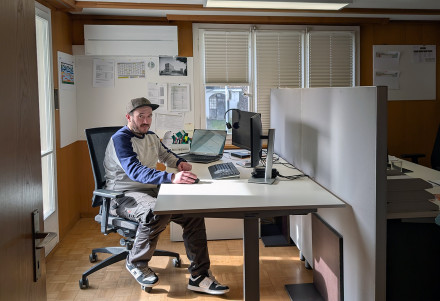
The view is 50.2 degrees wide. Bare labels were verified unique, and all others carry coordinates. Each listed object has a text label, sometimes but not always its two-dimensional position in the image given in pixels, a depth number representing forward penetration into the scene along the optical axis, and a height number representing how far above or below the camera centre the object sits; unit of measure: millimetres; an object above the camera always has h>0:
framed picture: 5062 +516
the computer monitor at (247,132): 3189 -149
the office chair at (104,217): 3305 -737
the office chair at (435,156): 4461 -421
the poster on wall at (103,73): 5012 +444
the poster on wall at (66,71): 4484 +439
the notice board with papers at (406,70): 5332 +475
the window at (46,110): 4035 +46
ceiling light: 3443 +821
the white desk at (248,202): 2512 -488
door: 1103 -90
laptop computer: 4207 -289
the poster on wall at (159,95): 5082 +207
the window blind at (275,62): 5160 +562
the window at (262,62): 5086 +561
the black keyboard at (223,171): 3303 -417
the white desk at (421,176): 2373 -468
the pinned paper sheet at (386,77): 5340 +395
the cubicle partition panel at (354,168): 2268 -313
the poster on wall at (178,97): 5105 +183
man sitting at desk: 3182 -596
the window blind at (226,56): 5062 +620
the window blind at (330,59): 5238 +601
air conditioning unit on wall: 4875 +777
